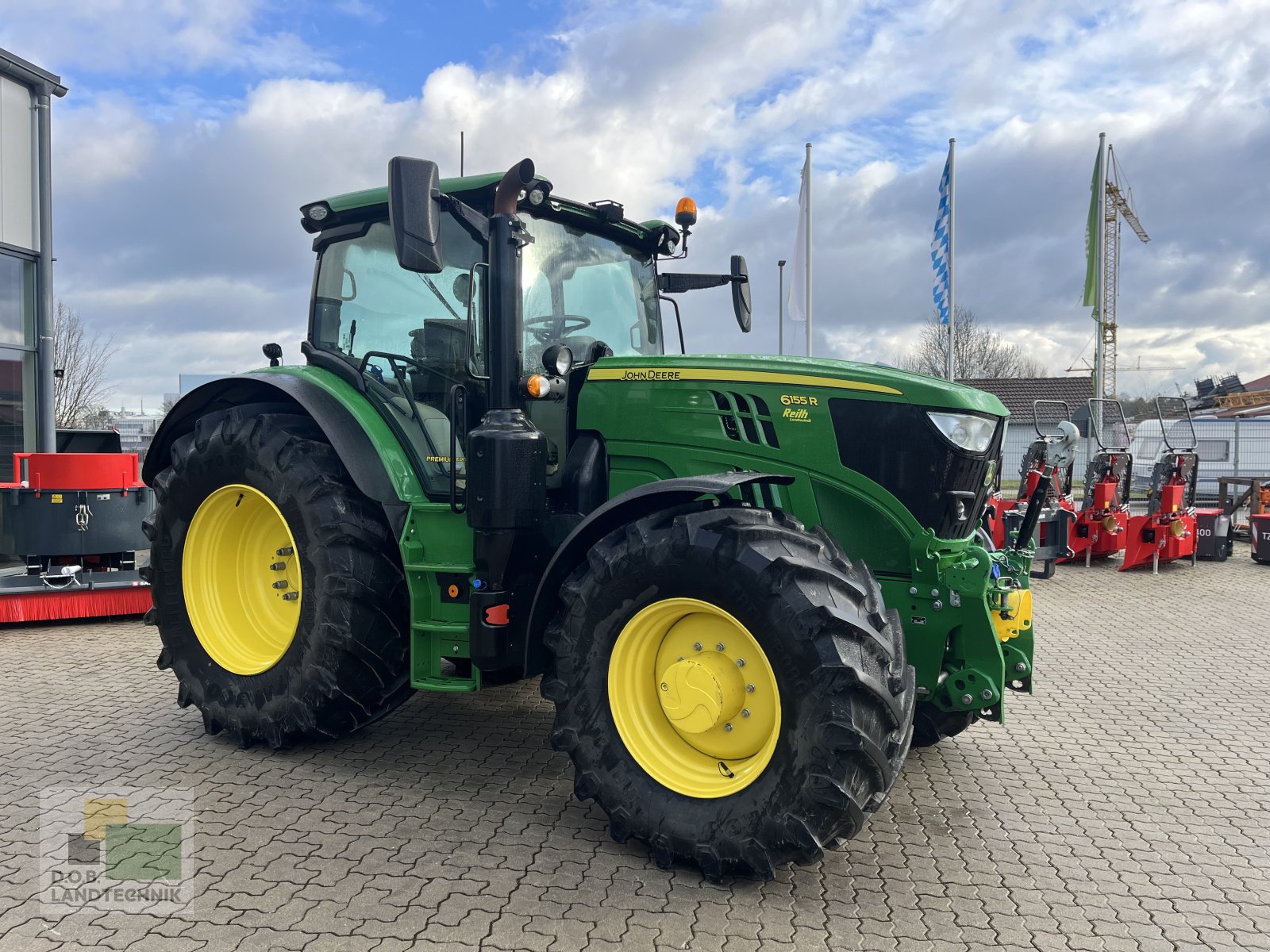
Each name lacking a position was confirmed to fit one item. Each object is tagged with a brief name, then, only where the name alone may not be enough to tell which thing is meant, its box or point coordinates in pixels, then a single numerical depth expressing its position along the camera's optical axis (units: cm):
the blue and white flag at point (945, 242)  1530
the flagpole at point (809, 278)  1534
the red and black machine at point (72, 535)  725
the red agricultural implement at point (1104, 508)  1129
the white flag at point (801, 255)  1548
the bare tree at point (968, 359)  3719
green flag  1948
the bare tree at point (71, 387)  2366
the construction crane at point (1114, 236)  4656
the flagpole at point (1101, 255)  1898
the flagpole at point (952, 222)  1527
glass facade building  1109
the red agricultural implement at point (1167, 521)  1105
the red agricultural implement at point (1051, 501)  832
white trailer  1959
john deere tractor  309
